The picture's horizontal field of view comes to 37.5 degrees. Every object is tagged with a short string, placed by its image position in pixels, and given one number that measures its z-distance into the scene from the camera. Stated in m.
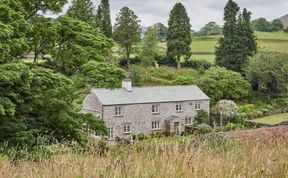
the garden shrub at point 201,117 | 44.62
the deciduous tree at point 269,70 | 53.62
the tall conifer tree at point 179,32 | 63.52
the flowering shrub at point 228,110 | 45.00
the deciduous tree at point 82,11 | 59.56
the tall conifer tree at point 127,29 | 66.06
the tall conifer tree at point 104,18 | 67.06
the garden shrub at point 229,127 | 38.11
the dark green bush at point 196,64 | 67.21
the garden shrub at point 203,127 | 37.72
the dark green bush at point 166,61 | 68.88
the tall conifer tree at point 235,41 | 60.42
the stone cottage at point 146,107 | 40.03
